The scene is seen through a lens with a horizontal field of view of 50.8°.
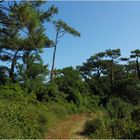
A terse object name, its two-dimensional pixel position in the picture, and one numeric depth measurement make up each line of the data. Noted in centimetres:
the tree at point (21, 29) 695
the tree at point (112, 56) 2480
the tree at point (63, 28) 1692
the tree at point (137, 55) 2364
